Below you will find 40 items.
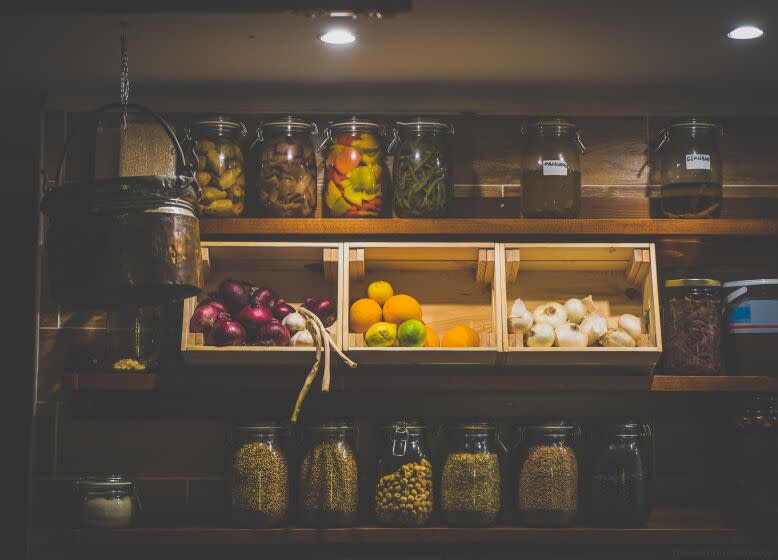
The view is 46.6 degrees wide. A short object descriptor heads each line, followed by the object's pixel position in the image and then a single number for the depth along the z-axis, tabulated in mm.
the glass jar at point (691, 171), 2750
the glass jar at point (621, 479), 2562
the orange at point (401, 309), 2699
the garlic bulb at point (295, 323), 2666
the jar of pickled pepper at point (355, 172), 2713
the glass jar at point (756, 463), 2586
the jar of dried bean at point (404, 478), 2543
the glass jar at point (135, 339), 2715
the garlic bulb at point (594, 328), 2664
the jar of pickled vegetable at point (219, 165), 2695
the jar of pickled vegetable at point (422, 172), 2688
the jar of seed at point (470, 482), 2537
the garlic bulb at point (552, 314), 2695
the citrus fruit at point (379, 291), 2777
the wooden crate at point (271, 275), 2600
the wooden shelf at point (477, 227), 2656
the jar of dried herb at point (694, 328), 2668
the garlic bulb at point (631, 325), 2660
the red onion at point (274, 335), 2617
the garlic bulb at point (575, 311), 2740
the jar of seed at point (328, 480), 2541
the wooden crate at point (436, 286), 2613
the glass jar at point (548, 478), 2551
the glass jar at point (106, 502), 2533
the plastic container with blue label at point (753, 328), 2674
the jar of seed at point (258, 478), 2535
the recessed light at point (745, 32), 2373
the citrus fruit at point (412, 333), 2602
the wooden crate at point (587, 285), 2623
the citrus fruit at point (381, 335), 2621
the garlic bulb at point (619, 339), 2637
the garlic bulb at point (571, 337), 2633
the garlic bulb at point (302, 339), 2625
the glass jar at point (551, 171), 2715
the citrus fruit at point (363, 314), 2711
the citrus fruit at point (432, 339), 2658
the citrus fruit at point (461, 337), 2654
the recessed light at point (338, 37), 2410
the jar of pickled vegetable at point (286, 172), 2705
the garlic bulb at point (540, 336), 2623
